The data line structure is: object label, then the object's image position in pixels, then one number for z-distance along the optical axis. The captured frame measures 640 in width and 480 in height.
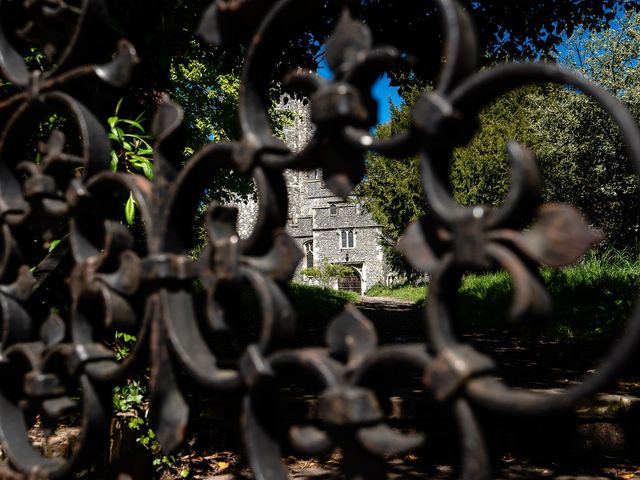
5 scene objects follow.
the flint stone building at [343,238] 45.78
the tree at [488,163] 23.67
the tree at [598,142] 18.75
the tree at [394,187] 25.48
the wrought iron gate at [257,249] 0.65
